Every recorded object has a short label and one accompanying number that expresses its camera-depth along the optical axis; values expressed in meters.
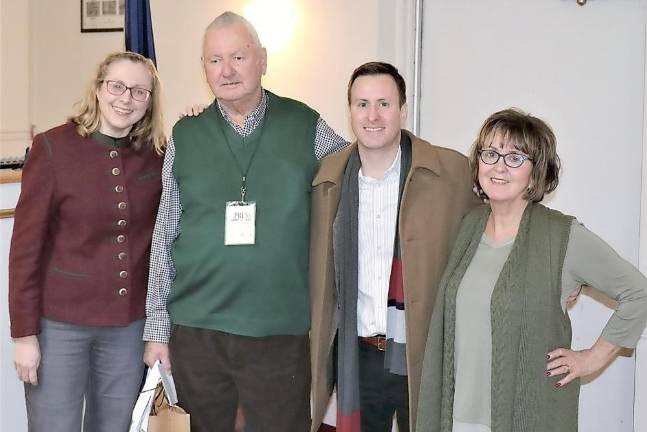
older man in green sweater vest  2.11
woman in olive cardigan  1.80
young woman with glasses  2.20
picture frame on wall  4.67
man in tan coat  2.03
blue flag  3.24
